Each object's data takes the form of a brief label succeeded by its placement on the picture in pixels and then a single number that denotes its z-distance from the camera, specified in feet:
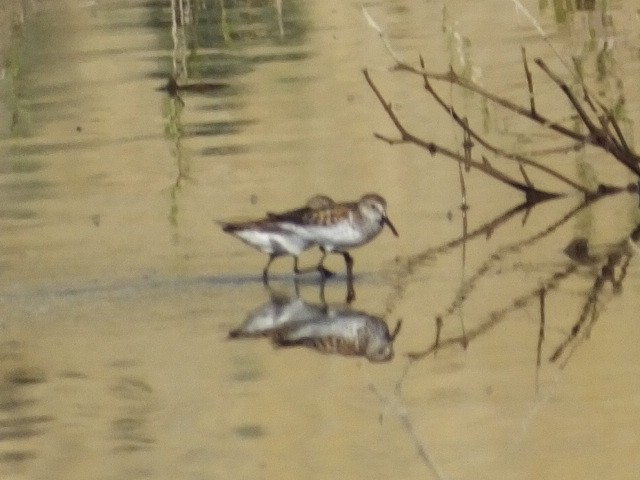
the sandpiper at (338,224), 47.62
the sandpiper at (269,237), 47.78
